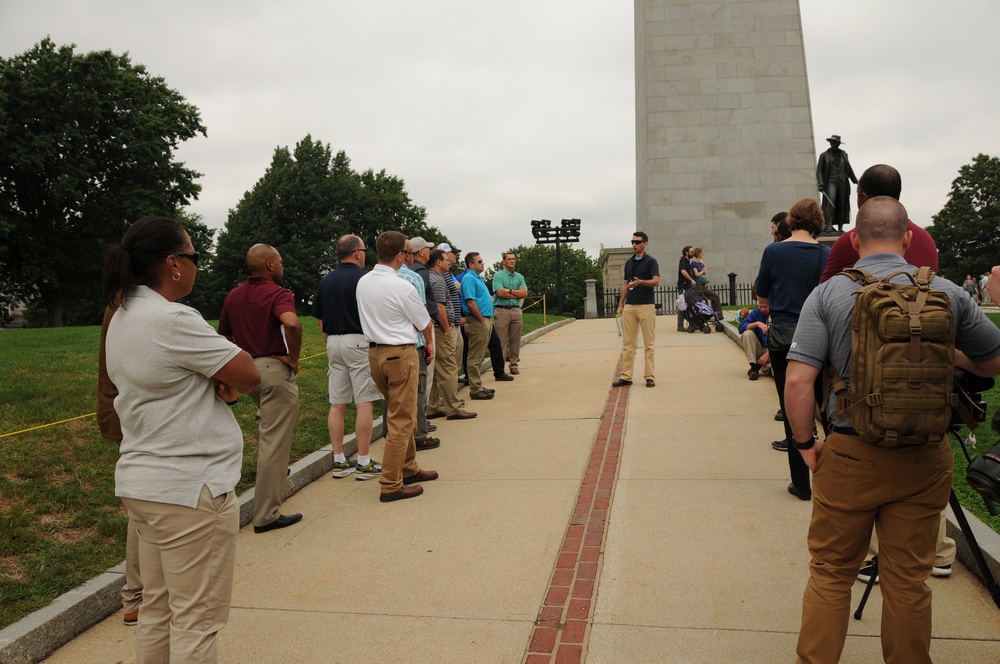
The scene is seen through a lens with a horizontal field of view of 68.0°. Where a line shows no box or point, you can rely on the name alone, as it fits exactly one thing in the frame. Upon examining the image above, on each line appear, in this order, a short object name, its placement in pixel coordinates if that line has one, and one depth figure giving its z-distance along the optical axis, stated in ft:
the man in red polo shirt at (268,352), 16.17
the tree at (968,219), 177.47
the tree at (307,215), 151.12
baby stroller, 52.34
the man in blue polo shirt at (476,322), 30.83
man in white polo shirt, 17.84
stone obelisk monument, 88.28
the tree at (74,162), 100.68
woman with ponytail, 8.02
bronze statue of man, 63.93
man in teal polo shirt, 36.01
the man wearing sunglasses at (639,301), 30.58
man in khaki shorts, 19.69
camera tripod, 11.05
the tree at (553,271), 276.62
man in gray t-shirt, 8.37
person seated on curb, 29.65
